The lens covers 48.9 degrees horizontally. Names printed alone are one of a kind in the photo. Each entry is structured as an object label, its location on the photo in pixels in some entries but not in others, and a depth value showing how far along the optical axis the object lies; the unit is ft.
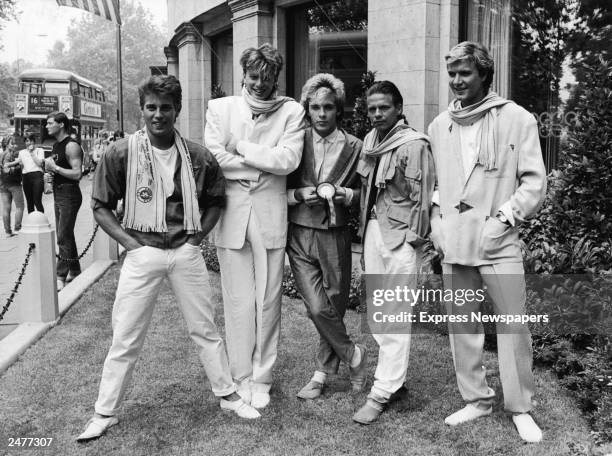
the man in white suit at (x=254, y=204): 14.33
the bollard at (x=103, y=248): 32.55
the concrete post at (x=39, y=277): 21.20
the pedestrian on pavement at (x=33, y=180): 42.98
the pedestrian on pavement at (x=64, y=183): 27.30
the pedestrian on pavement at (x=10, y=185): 43.34
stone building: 28.71
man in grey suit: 14.75
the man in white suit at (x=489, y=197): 12.74
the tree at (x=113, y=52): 254.68
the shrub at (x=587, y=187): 16.38
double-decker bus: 100.63
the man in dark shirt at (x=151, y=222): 13.30
